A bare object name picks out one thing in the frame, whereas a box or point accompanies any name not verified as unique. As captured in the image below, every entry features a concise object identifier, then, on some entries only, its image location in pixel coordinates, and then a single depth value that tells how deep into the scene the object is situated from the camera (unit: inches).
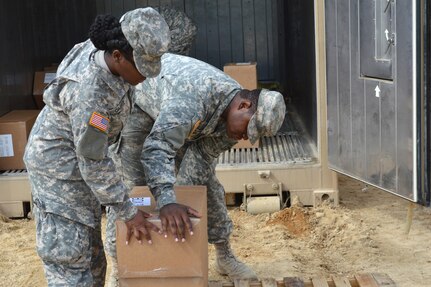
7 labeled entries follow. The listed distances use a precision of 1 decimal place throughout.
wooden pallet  140.3
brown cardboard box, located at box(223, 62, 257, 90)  241.1
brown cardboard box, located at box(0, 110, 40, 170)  226.1
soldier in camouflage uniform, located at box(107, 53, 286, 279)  120.8
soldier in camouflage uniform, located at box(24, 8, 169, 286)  106.5
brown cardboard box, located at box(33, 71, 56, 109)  275.3
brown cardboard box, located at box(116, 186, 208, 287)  115.0
